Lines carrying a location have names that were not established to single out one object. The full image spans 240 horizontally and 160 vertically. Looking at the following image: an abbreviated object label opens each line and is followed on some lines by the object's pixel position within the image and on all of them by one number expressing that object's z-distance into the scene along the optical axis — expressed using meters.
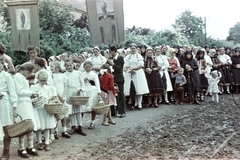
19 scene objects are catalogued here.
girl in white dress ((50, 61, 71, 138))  8.17
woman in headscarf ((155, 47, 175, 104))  13.43
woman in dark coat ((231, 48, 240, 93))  17.06
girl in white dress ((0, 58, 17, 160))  6.37
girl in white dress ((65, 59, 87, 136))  8.56
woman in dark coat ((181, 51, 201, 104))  13.57
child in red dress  10.17
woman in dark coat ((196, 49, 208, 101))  14.31
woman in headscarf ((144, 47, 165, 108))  13.02
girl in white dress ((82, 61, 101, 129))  9.11
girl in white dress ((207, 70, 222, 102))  13.95
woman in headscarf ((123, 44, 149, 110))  12.45
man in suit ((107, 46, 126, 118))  10.61
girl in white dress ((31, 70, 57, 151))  7.23
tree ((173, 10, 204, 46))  41.88
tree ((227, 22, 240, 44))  51.94
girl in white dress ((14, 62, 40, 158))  6.68
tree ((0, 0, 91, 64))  20.70
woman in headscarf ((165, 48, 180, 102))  13.90
